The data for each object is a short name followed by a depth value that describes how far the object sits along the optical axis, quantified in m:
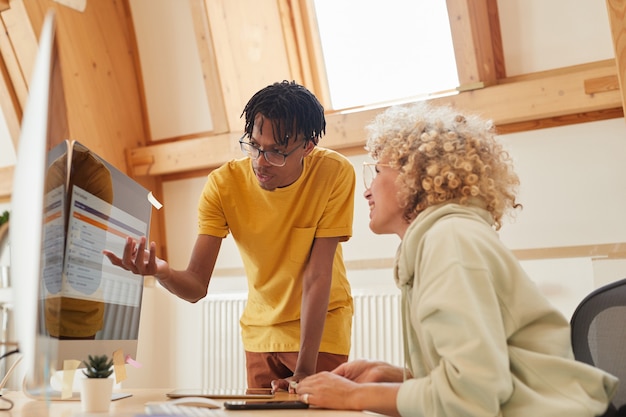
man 2.21
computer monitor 0.72
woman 1.21
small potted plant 1.41
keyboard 1.17
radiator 3.92
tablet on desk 1.59
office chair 1.37
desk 1.27
